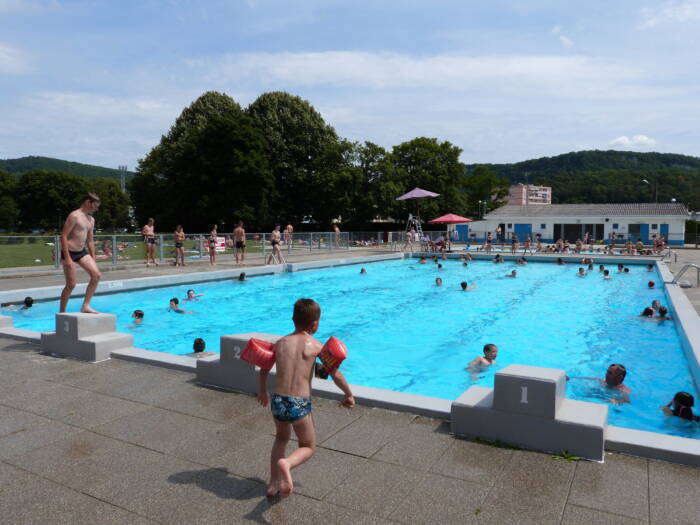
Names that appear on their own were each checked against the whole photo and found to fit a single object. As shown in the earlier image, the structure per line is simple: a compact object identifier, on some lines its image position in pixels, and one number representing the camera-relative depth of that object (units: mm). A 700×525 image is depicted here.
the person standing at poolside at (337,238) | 33678
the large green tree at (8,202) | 73062
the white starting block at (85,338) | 6203
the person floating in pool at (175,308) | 13453
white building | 43381
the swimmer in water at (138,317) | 11812
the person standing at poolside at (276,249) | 22359
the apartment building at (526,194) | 147512
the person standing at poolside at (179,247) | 20844
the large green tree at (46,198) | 78812
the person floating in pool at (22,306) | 12086
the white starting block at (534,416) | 3596
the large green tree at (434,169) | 49938
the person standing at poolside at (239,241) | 22562
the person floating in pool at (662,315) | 11523
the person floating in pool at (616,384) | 7791
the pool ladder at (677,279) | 15171
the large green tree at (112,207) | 84625
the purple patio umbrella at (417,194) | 33750
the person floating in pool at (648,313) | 12073
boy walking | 3023
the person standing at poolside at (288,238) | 29266
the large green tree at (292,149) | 45375
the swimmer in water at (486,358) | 9359
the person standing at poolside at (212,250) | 22469
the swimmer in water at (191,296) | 14875
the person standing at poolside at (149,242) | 20438
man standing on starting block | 6867
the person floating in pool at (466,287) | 18219
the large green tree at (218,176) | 39844
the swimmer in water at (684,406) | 6270
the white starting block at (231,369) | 5004
